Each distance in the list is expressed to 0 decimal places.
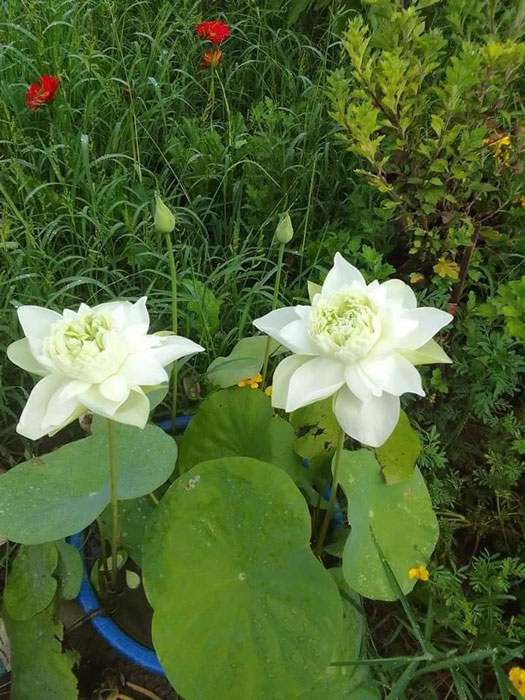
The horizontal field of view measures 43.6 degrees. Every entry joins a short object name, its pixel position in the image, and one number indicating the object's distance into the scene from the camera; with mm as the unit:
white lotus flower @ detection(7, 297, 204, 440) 668
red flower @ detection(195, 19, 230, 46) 1706
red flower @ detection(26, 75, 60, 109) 1542
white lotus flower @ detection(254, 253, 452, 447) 709
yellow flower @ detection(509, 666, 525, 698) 924
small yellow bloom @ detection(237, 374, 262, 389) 1223
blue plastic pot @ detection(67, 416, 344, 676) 982
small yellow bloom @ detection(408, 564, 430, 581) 971
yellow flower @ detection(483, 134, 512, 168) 1315
